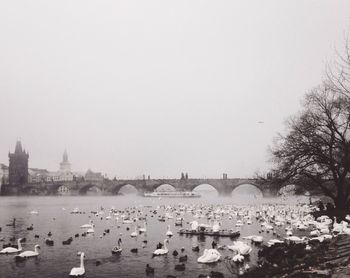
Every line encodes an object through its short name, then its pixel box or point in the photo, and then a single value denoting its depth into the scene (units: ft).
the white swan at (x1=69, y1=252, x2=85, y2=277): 63.21
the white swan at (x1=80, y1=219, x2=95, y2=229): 124.11
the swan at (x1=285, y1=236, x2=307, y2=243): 81.66
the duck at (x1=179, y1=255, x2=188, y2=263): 72.37
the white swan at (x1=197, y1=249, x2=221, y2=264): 70.23
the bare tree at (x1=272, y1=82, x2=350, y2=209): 98.73
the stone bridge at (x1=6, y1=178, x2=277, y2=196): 368.68
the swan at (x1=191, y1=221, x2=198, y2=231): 107.76
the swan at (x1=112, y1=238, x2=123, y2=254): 81.83
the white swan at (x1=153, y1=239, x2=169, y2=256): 78.11
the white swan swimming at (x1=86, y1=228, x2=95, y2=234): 112.10
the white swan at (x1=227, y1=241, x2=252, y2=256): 73.51
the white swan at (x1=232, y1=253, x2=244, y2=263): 69.67
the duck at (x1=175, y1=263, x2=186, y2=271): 66.64
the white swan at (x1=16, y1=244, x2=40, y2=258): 77.20
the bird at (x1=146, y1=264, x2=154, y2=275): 65.46
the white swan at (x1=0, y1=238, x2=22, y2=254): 81.65
